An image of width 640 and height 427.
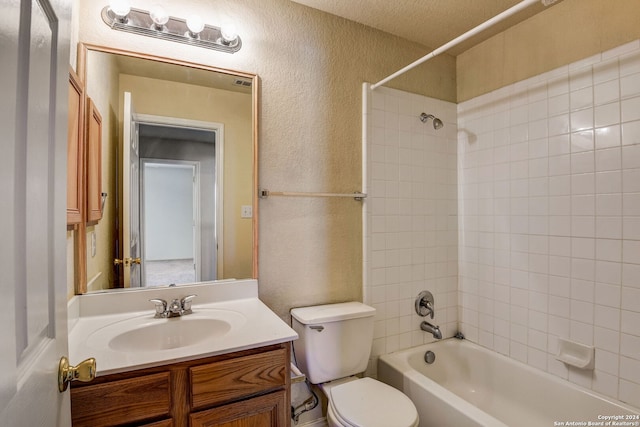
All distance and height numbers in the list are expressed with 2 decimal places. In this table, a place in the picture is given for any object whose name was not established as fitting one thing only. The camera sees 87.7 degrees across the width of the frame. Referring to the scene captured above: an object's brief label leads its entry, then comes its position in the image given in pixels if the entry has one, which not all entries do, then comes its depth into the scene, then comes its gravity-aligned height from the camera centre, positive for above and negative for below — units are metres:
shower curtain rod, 1.22 +0.76
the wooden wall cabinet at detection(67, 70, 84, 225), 1.16 +0.21
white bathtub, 1.53 -0.96
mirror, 1.44 +0.19
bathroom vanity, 0.99 -0.50
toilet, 1.44 -0.76
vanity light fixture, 1.41 +0.83
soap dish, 1.65 -0.73
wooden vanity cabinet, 0.97 -0.58
